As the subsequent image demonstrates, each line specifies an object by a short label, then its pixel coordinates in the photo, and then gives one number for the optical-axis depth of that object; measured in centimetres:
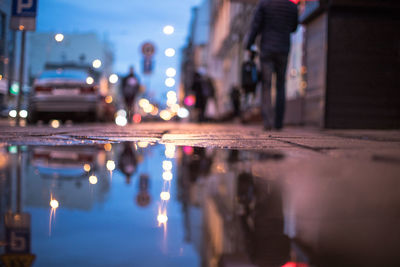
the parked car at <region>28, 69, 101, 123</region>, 1103
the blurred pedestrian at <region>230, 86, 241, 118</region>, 1681
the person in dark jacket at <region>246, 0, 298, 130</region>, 666
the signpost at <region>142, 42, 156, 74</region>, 1869
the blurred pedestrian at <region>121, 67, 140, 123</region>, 1452
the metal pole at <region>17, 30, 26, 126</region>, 769
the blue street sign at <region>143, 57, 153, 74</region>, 2267
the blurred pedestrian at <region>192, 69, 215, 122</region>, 1405
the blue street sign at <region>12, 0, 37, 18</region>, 734
